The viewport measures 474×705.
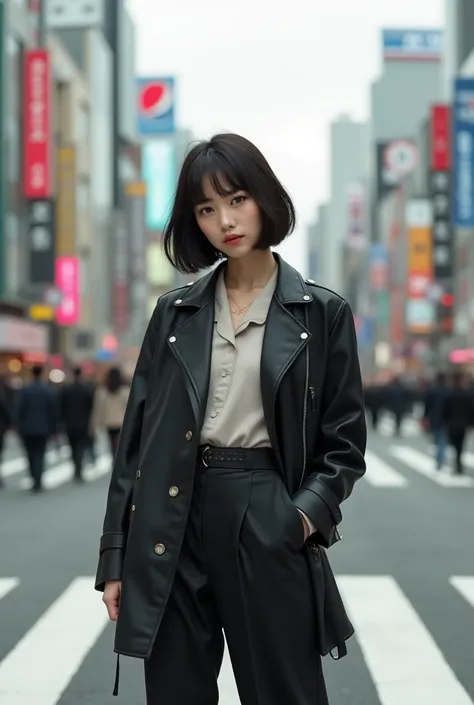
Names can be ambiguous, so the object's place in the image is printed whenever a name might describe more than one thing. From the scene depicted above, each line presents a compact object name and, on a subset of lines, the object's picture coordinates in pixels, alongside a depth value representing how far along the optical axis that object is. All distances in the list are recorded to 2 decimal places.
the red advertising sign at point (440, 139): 63.16
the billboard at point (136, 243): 71.19
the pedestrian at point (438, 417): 18.67
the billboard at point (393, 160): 125.25
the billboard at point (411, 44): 148.25
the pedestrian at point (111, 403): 15.83
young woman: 2.62
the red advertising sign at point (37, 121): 38.69
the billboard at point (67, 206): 44.09
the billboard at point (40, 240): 40.50
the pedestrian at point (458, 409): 16.69
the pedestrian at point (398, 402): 31.42
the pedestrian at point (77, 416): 16.78
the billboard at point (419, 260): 71.56
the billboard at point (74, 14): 63.10
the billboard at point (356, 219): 154.12
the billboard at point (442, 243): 65.62
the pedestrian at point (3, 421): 16.61
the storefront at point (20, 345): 35.66
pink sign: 46.44
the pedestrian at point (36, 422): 15.12
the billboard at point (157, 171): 103.62
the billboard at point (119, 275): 64.69
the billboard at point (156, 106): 104.88
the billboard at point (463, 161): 40.50
